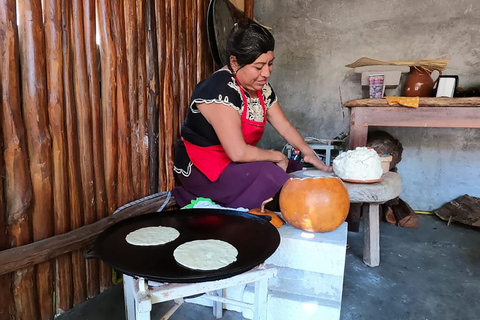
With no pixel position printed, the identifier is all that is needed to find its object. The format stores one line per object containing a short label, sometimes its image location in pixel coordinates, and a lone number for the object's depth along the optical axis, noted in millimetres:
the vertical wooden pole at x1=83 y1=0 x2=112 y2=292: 1583
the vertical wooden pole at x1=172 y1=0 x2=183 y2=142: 2213
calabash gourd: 1502
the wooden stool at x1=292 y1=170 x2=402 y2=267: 1974
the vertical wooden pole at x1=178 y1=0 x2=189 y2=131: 2311
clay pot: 2703
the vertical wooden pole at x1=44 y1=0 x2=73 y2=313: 1403
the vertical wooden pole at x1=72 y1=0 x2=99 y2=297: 1530
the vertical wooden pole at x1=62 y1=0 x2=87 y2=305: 1471
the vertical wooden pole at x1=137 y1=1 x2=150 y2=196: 1909
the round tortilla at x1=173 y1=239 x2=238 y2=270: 983
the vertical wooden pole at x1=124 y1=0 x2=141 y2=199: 1823
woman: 1776
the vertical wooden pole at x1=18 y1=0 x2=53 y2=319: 1323
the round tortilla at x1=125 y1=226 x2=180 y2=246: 1141
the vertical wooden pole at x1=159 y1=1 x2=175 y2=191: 2178
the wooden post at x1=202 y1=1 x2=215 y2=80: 2648
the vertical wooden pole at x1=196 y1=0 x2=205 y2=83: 2555
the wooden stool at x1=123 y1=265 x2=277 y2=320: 923
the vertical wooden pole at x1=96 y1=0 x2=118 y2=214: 1671
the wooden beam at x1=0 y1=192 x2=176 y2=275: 1307
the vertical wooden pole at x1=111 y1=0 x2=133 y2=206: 1748
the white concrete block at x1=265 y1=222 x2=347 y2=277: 1475
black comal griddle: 932
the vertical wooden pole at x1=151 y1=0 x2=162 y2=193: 2014
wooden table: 2381
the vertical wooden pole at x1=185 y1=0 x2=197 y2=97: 2420
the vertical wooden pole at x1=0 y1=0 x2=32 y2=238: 1247
